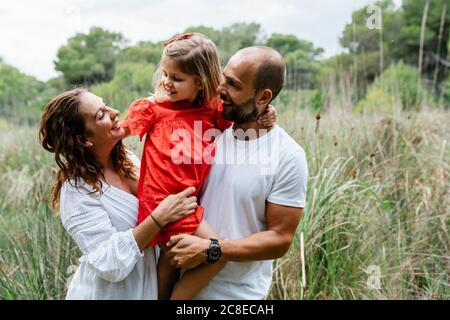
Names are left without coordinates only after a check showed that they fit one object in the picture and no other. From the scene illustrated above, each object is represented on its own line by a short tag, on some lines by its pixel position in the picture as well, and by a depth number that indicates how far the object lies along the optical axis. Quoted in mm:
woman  2100
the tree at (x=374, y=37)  10323
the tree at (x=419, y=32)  15852
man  2107
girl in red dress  2156
